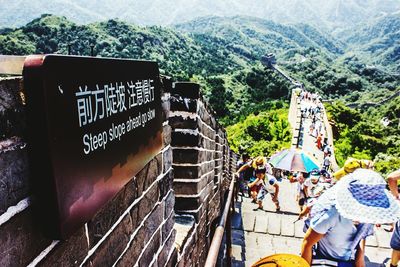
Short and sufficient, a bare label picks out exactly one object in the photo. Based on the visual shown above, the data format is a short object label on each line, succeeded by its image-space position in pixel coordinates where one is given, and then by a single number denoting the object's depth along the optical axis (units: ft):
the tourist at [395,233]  12.26
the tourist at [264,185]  21.94
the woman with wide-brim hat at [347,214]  7.67
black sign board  2.32
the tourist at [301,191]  22.16
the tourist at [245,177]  26.45
